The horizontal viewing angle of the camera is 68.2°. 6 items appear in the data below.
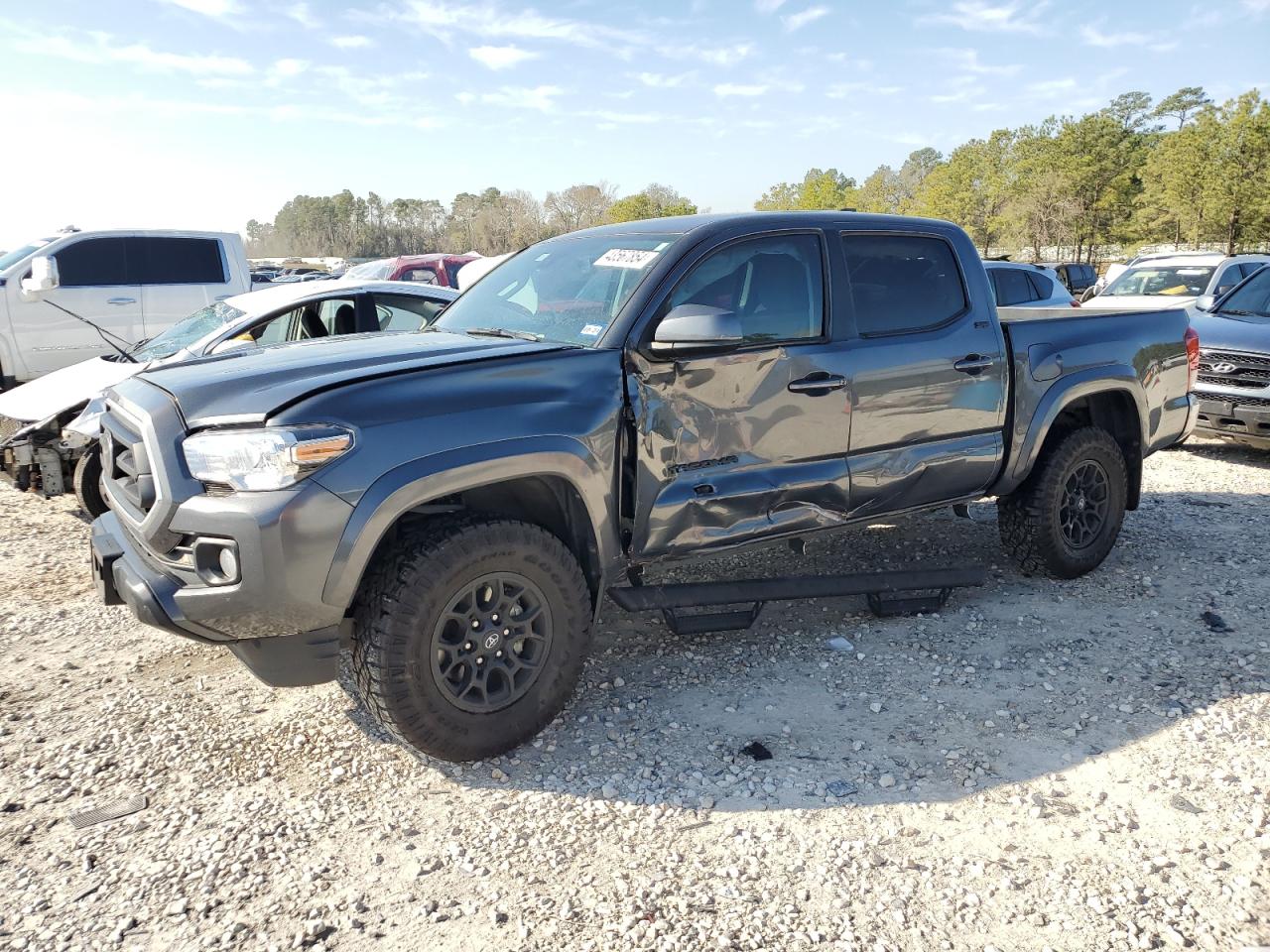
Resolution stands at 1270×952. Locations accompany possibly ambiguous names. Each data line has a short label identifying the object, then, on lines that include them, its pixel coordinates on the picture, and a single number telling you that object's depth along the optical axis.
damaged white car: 5.71
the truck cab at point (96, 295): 9.91
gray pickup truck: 2.90
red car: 15.98
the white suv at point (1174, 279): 12.13
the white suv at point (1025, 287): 10.59
